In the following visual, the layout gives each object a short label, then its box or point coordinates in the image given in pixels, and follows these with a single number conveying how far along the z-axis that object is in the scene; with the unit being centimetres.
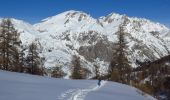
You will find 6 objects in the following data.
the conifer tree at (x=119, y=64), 3831
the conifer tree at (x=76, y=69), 4471
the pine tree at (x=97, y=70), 5014
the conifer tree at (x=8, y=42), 3252
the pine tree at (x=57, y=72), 4956
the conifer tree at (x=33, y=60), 3869
